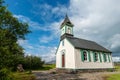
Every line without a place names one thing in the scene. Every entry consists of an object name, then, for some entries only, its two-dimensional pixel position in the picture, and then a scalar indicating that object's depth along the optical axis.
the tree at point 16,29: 10.43
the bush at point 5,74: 2.44
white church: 10.77
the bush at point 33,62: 14.99
